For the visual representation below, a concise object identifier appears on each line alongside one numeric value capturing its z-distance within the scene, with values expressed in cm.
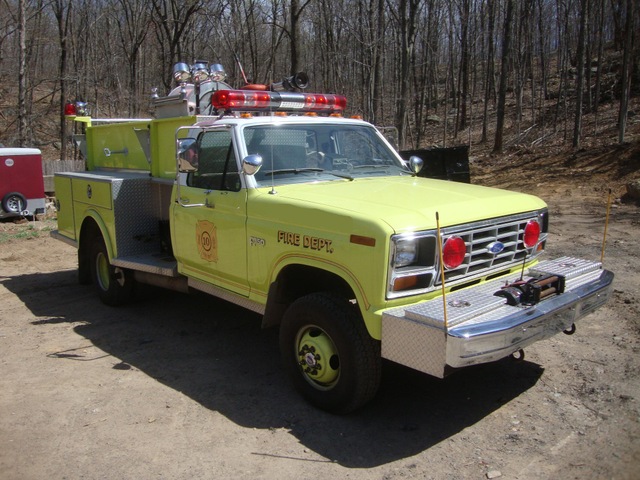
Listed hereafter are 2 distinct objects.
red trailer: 1255
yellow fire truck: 373
